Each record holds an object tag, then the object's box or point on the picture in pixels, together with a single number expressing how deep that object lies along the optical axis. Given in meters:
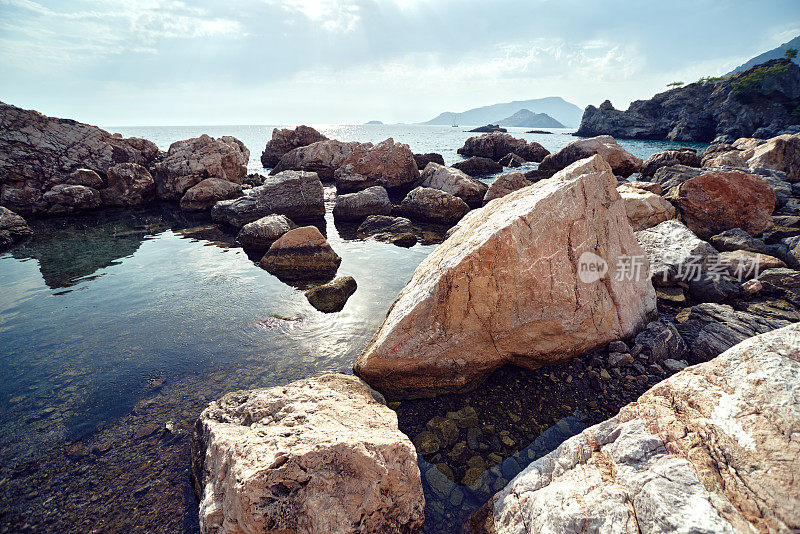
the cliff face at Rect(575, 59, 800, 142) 60.03
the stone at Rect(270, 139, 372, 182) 26.88
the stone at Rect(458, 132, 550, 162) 39.28
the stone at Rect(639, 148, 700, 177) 22.42
